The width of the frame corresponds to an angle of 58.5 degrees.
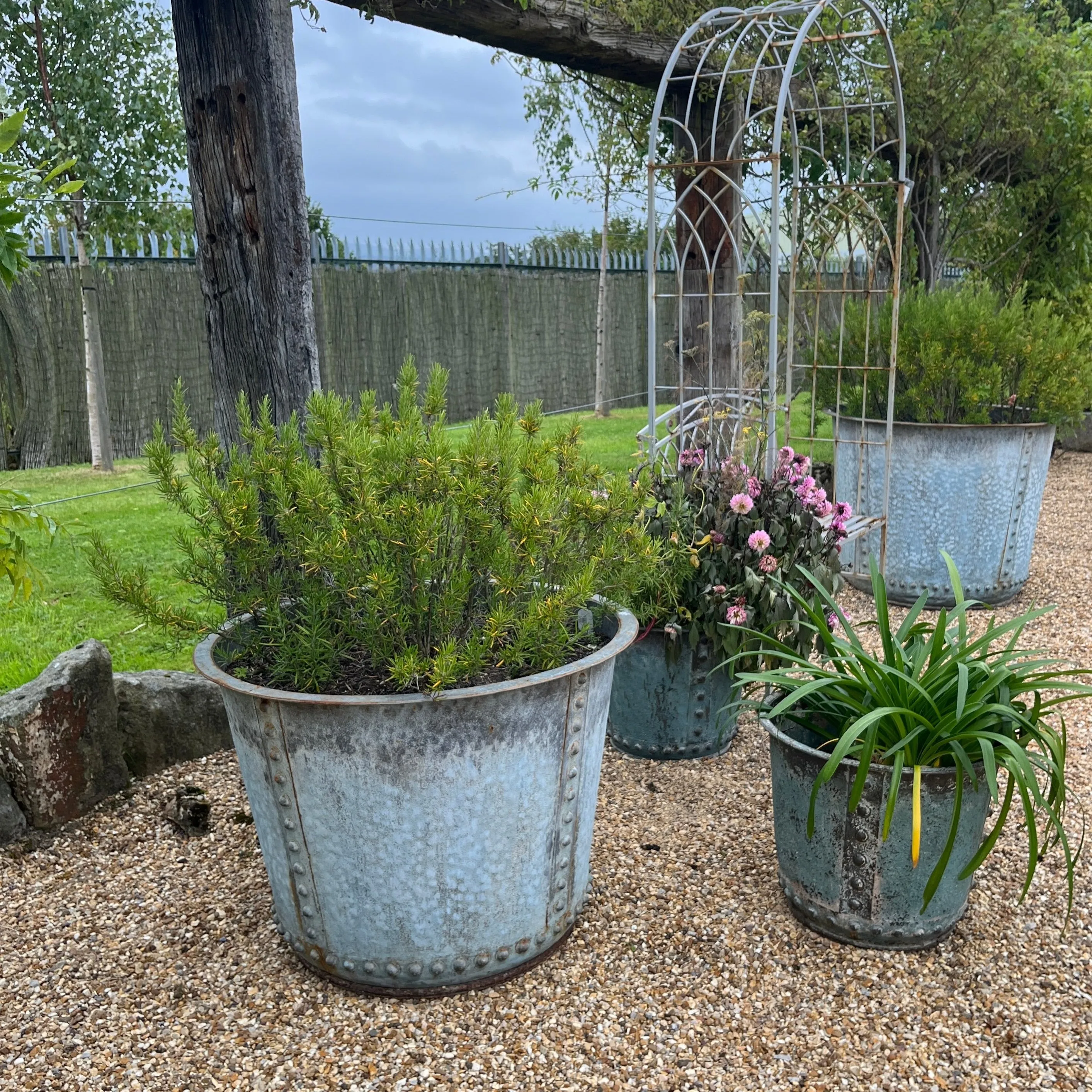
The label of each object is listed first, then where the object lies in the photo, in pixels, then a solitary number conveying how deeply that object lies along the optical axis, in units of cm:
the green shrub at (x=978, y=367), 452
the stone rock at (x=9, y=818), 253
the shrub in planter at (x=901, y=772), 192
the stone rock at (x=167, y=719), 281
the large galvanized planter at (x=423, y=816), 177
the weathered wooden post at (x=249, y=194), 258
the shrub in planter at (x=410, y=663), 178
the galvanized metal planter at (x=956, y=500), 438
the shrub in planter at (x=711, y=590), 276
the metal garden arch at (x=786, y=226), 395
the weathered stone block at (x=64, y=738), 251
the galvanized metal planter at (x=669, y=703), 289
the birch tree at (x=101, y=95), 604
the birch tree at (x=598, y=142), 945
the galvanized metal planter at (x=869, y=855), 201
